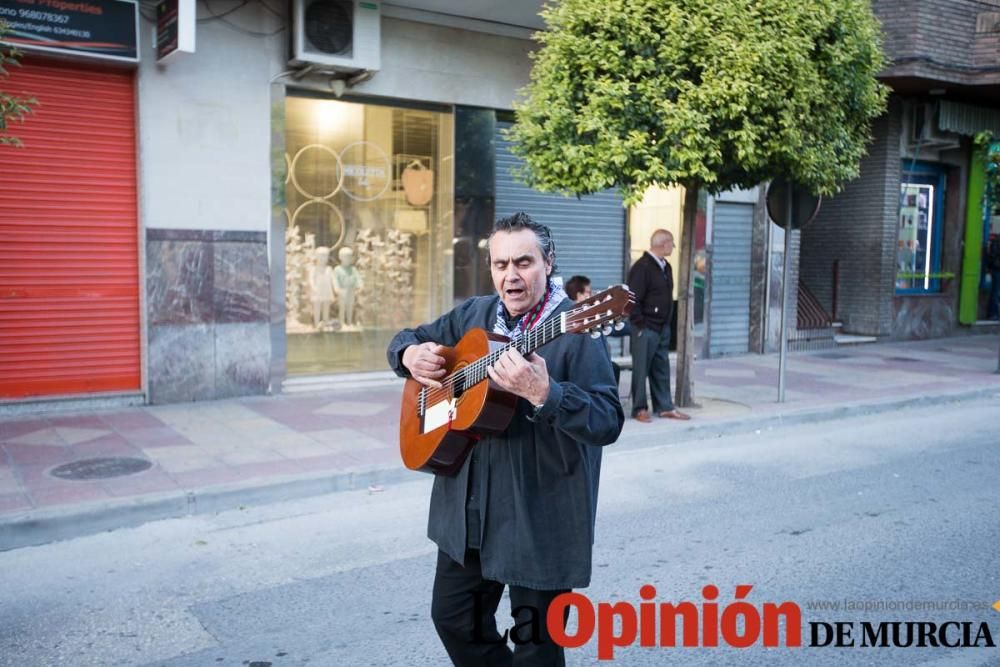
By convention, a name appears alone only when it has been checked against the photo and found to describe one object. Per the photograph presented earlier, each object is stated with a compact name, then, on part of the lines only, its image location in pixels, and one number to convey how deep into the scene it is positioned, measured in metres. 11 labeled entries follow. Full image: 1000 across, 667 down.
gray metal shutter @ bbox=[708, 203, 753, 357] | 14.02
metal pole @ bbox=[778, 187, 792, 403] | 9.77
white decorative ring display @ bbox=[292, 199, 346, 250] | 10.56
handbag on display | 11.38
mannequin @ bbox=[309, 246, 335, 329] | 10.84
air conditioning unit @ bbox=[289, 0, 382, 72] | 9.78
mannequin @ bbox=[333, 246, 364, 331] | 11.04
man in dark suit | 8.80
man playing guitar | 2.56
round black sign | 9.59
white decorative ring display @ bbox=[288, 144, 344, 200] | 10.46
